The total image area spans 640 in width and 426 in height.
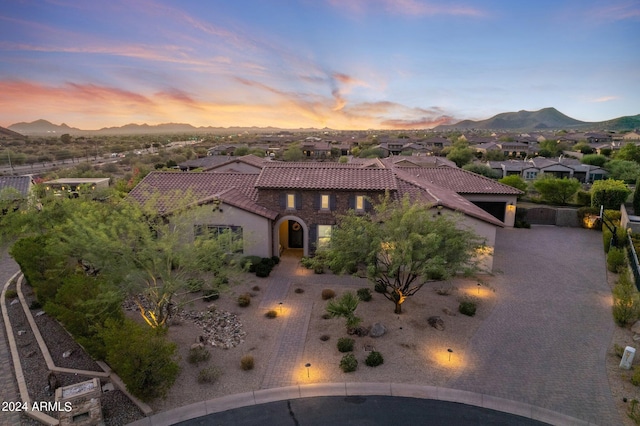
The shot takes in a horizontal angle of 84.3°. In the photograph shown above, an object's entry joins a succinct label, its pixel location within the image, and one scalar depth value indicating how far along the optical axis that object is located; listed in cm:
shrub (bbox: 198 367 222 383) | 1361
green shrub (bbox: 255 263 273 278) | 2330
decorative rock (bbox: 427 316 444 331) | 1755
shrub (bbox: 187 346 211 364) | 1481
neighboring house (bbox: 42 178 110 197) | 4416
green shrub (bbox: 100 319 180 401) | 1191
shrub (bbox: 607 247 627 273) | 2448
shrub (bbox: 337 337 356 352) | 1547
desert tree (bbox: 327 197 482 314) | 1597
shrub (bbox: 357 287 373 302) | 2045
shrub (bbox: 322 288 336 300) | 2047
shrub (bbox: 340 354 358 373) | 1421
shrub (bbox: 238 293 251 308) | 1945
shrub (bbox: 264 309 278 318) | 1848
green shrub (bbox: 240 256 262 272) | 2398
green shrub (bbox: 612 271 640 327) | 1772
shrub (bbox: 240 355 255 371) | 1434
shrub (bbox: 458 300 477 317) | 1873
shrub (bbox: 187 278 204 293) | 1563
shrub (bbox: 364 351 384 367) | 1459
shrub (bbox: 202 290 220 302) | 1997
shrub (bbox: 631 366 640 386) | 1326
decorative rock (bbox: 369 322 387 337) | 1681
